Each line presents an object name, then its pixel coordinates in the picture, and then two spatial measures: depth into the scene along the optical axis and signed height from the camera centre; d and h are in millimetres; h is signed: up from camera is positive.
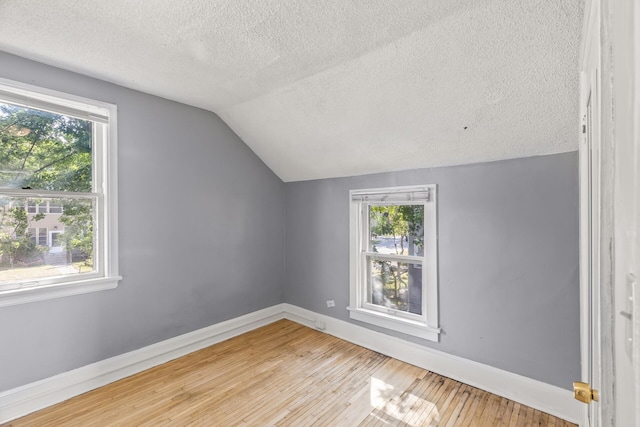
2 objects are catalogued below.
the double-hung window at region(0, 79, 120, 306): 2057 +144
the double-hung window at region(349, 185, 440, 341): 2635 -469
